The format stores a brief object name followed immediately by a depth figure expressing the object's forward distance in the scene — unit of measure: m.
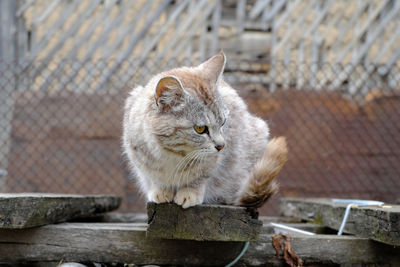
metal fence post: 3.41
